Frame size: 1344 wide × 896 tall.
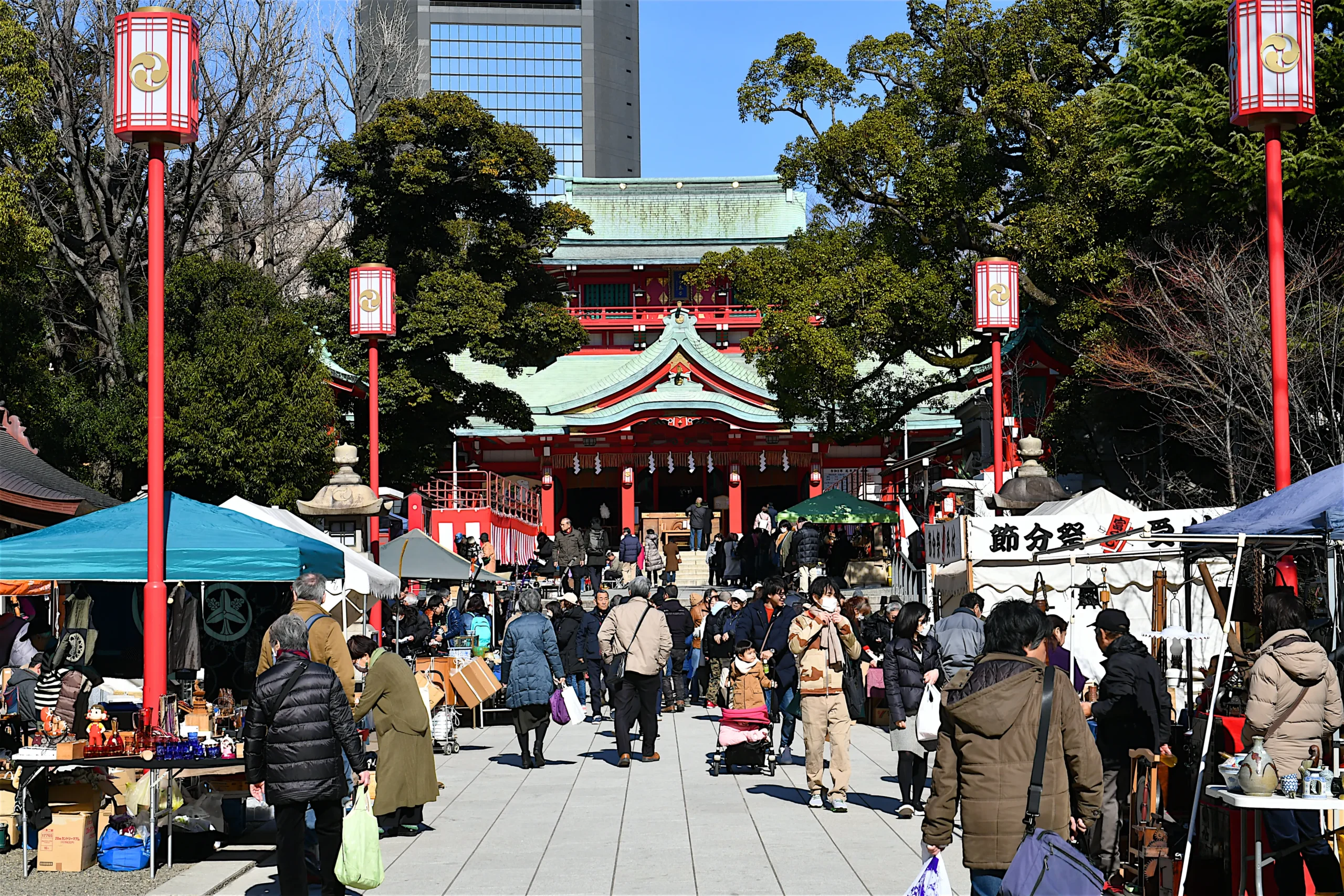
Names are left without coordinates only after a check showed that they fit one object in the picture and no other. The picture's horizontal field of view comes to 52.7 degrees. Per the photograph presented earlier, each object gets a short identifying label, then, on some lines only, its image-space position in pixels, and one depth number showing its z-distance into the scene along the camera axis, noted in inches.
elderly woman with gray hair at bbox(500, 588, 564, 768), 458.9
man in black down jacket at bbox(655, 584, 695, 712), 625.3
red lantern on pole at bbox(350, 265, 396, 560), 688.4
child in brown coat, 459.2
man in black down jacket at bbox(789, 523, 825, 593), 977.5
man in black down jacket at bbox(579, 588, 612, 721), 585.3
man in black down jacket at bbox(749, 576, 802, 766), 463.2
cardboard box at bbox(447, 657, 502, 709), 568.4
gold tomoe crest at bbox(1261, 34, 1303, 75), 402.0
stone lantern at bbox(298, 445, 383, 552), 673.6
